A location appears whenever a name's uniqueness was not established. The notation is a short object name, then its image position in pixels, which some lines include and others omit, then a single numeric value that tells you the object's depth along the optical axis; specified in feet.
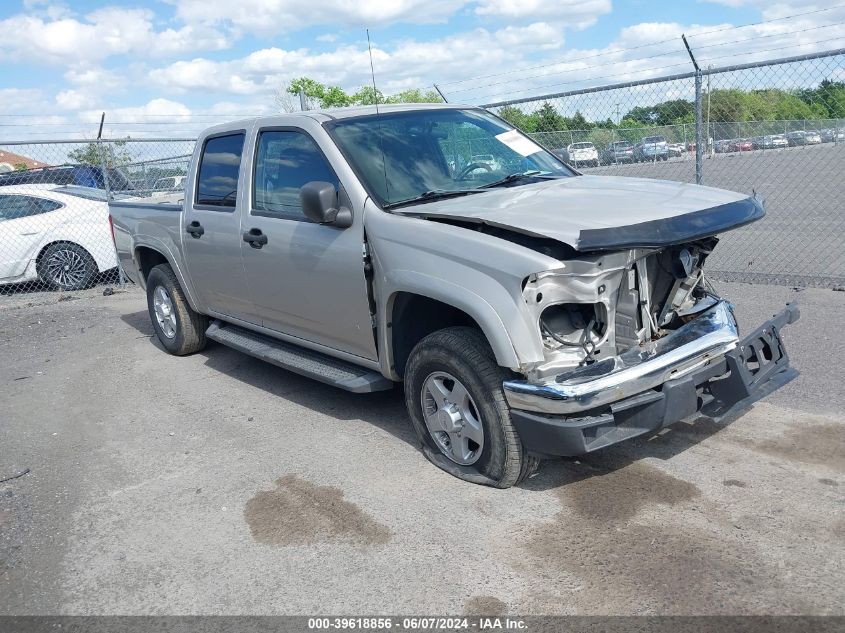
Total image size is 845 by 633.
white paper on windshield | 18.11
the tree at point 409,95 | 159.92
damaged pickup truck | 12.37
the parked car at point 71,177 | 42.29
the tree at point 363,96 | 131.34
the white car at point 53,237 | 37.42
